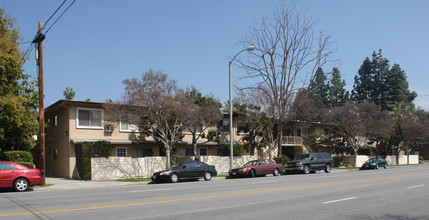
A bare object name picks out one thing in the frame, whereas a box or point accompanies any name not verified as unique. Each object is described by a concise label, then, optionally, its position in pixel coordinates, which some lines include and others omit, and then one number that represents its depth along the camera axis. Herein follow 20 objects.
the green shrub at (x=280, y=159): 36.19
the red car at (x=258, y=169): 26.66
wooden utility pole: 20.22
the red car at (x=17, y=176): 17.39
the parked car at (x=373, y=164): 38.69
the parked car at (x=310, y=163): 30.12
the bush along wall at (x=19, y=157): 23.91
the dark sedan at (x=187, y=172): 22.66
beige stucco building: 27.25
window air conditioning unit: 28.27
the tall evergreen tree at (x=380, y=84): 82.62
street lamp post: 26.58
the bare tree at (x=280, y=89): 34.28
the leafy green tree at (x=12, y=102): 22.28
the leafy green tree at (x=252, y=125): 34.31
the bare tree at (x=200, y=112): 26.84
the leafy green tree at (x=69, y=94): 53.94
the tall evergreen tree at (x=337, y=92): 87.12
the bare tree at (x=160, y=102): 25.20
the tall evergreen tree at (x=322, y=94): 84.38
